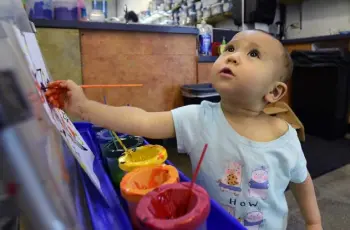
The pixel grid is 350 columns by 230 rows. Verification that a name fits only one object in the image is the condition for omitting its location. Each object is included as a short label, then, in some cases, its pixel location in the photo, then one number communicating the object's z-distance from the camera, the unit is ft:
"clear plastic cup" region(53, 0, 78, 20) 4.96
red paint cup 0.71
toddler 1.63
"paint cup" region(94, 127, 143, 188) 1.37
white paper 1.03
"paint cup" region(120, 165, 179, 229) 0.94
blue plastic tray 0.91
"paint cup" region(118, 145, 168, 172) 1.19
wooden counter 4.79
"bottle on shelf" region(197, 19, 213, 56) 6.92
